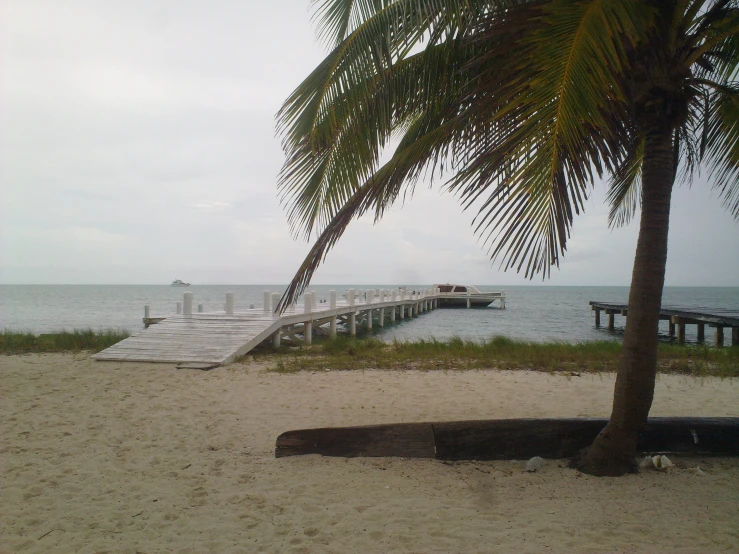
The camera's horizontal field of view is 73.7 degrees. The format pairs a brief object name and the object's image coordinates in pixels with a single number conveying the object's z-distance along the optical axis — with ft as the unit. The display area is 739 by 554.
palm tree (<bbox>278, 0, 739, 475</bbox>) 8.77
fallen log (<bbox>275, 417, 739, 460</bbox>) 14.53
